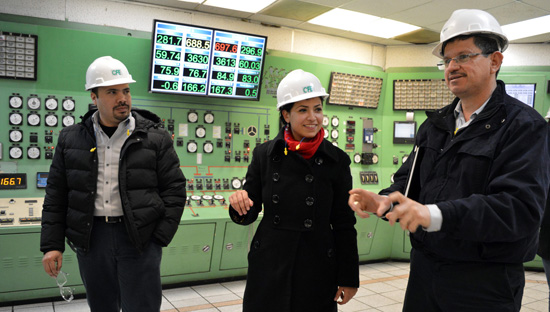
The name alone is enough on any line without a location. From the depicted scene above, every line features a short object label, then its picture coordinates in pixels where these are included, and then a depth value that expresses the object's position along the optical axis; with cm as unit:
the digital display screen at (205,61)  444
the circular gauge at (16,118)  401
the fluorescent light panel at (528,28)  538
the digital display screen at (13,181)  395
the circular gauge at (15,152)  400
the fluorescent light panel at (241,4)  487
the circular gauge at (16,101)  400
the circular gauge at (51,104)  414
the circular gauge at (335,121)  584
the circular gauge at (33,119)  408
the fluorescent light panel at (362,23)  532
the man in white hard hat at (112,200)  236
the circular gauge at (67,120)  422
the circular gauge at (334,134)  583
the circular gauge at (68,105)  421
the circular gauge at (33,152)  407
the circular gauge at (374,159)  620
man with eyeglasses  134
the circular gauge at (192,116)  482
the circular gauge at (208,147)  491
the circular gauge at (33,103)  407
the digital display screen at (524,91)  606
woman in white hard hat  198
